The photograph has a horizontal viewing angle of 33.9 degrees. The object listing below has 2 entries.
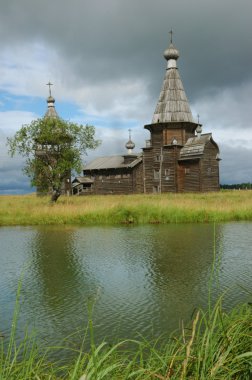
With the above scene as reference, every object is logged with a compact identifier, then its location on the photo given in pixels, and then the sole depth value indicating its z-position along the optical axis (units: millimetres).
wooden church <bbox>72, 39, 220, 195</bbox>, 42625
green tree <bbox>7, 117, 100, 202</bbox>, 29938
